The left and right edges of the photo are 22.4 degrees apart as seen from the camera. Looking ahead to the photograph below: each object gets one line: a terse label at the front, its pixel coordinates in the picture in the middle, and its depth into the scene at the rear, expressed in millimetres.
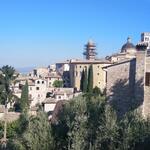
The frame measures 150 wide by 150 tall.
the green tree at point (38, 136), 15891
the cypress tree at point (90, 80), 54694
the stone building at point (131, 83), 18938
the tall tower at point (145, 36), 100269
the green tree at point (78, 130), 14477
